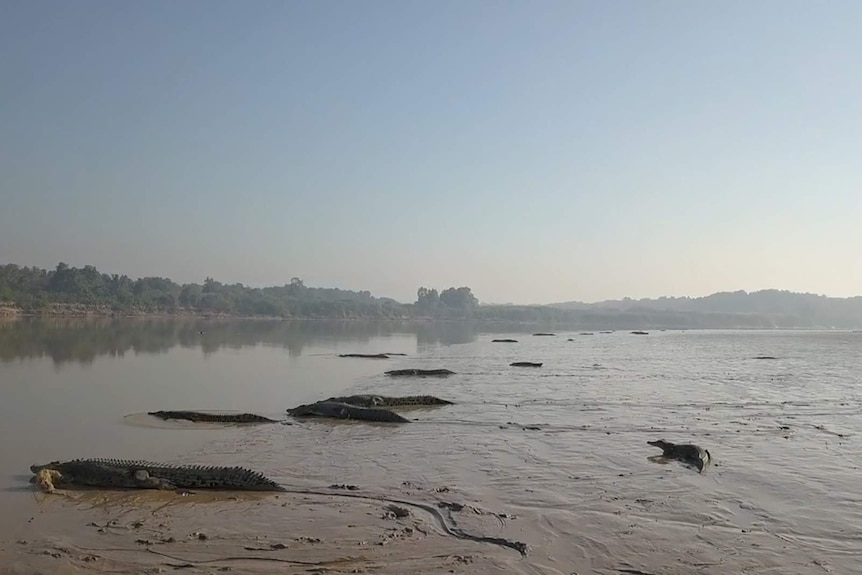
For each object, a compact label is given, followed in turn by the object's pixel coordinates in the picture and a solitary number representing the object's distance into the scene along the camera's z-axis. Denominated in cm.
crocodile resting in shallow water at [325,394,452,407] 1744
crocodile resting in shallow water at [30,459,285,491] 867
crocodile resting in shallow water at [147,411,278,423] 1448
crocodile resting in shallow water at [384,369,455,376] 2694
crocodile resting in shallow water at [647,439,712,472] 1028
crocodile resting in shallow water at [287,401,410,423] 1515
